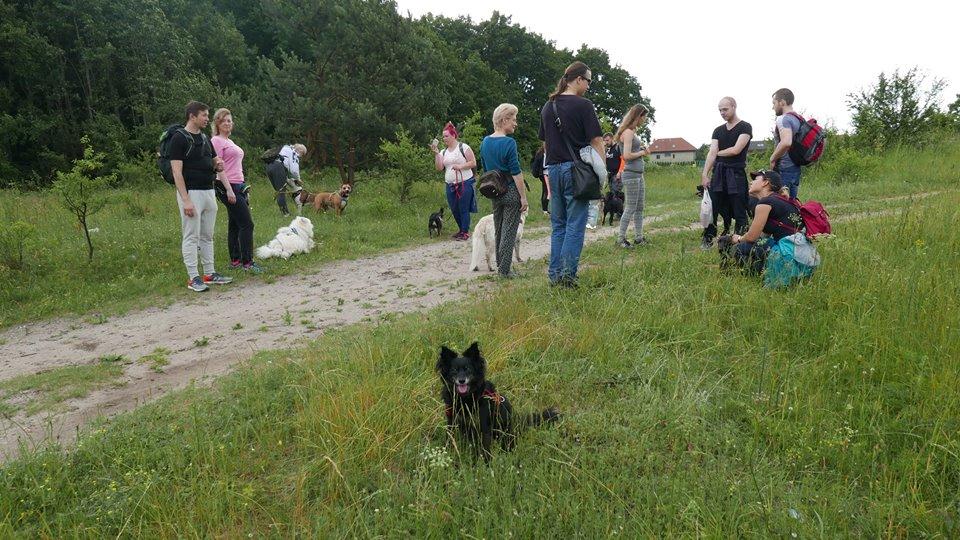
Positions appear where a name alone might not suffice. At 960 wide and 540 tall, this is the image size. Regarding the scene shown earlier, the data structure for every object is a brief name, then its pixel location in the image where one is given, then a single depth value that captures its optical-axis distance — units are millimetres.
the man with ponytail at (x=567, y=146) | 4668
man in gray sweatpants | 5961
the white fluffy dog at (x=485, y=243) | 6741
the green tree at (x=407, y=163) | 12375
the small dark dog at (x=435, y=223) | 9945
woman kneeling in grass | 4453
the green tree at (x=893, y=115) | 16734
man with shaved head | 6174
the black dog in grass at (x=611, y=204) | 10367
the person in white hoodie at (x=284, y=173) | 11898
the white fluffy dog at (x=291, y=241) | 7918
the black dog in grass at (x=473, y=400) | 2457
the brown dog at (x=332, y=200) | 11930
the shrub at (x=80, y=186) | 7109
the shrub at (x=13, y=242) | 6807
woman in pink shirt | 6918
